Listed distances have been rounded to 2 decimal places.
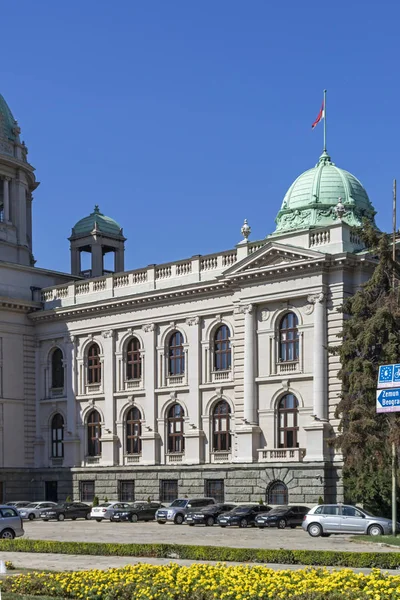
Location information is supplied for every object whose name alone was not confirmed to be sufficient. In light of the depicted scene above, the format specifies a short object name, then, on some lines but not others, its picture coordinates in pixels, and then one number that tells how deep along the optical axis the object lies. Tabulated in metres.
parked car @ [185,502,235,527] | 56.66
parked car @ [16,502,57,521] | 64.88
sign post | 30.58
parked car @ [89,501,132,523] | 61.97
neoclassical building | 60.19
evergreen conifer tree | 49.16
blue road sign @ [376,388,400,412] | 30.55
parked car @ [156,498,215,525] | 58.66
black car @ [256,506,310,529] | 53.44
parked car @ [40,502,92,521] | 64.12
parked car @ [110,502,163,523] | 61.19
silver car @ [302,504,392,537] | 45.91
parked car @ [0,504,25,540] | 42.75
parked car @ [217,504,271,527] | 54.56
